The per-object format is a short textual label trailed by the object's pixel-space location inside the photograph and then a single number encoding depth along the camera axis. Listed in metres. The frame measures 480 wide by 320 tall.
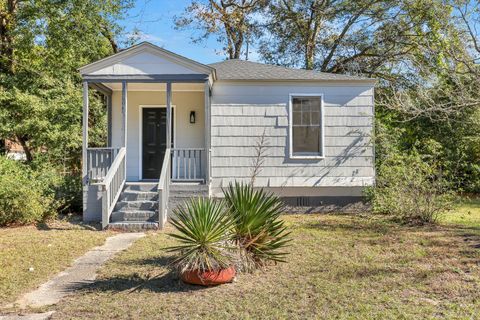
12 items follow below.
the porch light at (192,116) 10.86
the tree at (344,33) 17.95
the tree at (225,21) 20.47
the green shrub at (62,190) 9.63
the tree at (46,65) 12.62
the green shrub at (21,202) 8.45
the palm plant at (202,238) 4.34
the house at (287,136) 10.12
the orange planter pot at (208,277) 4.36
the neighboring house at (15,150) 13.62
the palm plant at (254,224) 4.89
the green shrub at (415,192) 7.96
